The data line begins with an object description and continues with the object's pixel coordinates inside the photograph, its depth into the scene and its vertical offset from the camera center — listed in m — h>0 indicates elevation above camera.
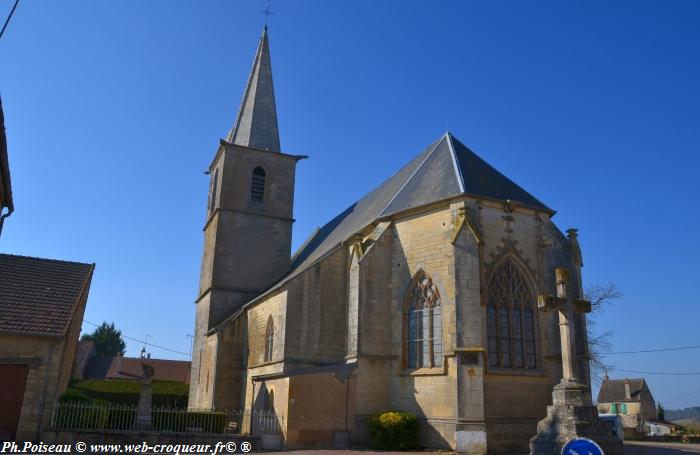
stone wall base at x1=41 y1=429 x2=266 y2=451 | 13.45 -1.07
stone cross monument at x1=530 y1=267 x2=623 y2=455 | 10.30 -0.22
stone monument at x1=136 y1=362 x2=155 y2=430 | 14.55 -0.44
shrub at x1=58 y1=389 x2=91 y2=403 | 15.66 -0.26
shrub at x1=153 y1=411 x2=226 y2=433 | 14.96 -0.77
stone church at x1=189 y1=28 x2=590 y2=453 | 14.31 +2.12
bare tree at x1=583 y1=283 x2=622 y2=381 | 26.64 +2.26
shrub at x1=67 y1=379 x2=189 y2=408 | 26.70 -0.13
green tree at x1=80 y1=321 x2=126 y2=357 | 63.88 +5.22
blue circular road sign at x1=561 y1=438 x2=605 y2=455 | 4.37 -0.31
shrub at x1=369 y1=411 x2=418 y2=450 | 14.21 -0.76
